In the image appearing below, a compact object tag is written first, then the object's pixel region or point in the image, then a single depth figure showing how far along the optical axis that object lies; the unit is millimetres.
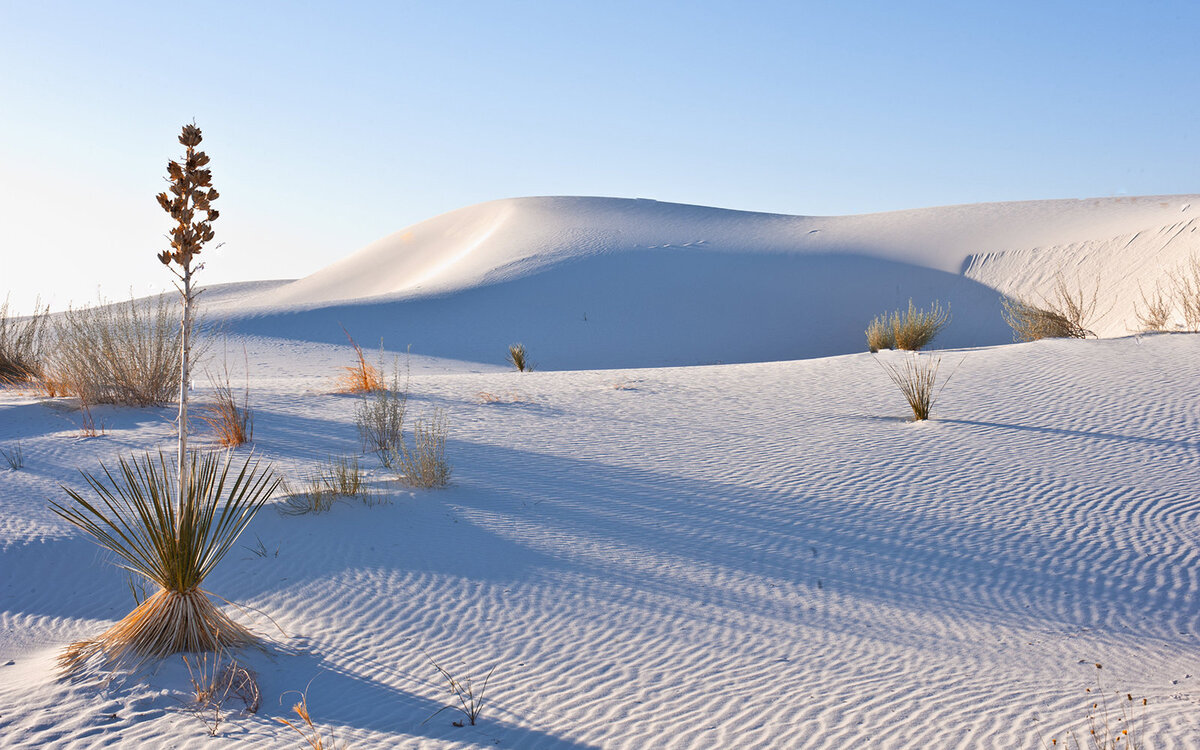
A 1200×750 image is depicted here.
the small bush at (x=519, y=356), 17547
